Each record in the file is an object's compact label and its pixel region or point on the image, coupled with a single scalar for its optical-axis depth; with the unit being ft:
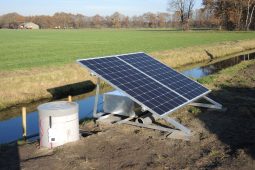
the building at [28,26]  420.57
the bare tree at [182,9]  288.71
